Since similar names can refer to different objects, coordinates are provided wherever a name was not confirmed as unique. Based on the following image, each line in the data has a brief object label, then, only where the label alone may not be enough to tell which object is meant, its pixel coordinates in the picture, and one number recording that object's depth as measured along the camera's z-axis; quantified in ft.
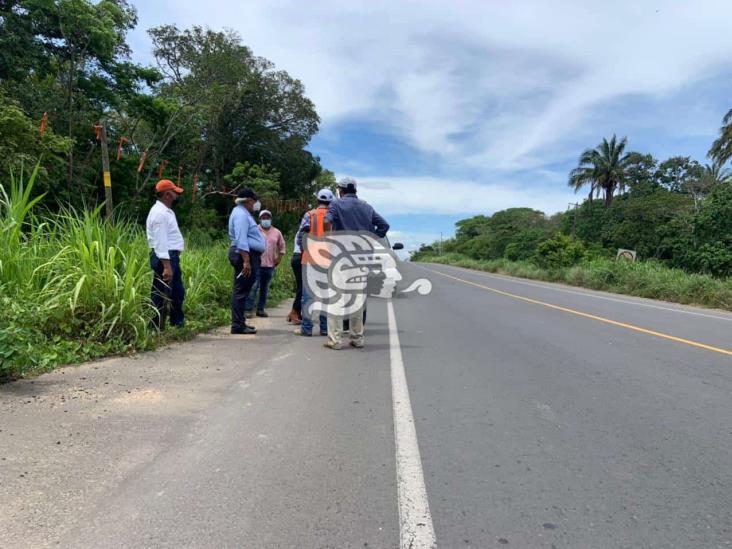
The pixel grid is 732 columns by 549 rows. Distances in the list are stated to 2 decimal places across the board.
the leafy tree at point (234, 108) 86.17
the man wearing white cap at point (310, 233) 22.58
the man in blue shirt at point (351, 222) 21.06
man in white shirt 20.17
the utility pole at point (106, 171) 33.35
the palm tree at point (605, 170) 177.27
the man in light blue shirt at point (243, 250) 22.94
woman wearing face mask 30.30
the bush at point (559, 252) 103.60
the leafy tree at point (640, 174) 169.58
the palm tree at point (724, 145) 113.80
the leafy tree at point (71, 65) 56.49
